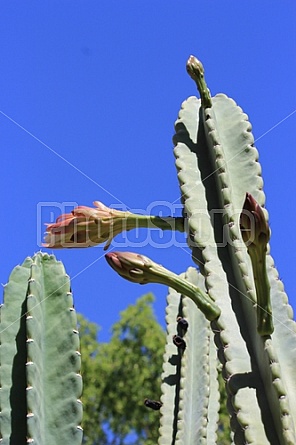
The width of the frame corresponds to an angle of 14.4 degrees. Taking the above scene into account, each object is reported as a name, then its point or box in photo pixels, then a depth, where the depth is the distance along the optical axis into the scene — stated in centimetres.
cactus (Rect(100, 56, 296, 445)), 132
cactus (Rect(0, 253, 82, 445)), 130
